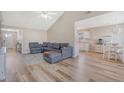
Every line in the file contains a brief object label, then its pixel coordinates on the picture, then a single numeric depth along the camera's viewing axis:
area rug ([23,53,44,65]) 3.02
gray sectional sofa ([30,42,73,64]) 2.90
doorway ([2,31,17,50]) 4.23
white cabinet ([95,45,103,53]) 5.14
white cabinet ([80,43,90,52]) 5.95
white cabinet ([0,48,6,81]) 1.68
